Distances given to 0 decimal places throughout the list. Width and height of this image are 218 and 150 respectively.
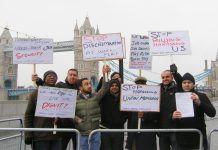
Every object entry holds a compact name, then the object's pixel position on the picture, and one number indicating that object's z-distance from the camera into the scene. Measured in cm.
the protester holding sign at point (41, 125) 375
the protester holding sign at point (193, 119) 379
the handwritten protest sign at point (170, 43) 502
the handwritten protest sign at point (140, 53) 593
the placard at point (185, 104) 376
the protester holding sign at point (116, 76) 432
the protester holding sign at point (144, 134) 402
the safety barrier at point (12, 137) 468
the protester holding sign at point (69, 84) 415
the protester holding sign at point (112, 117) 409
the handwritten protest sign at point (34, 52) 516
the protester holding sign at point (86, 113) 400
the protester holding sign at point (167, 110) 393
